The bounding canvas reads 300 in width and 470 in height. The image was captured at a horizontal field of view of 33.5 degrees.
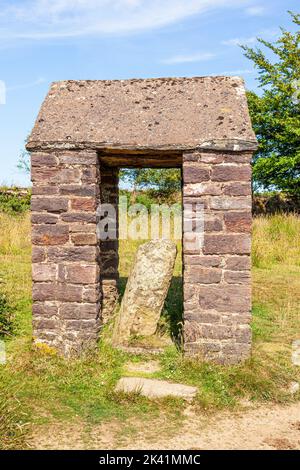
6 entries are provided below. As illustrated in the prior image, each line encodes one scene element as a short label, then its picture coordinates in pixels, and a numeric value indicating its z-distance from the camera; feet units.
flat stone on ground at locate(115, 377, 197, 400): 16.39
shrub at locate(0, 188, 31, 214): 62.29
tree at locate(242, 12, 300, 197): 63.93
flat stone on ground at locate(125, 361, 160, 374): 18.52
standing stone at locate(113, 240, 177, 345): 21.12
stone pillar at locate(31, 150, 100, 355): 19.16
